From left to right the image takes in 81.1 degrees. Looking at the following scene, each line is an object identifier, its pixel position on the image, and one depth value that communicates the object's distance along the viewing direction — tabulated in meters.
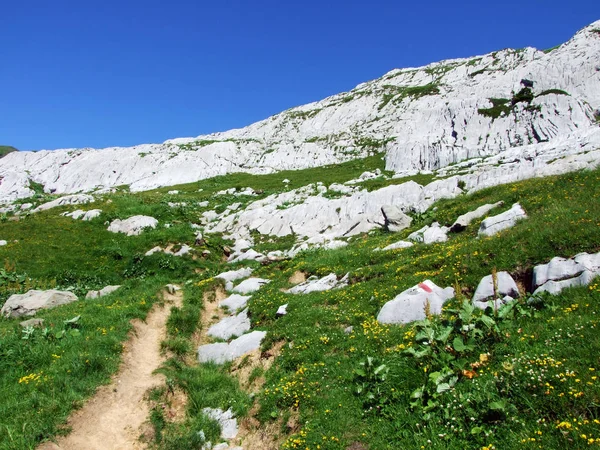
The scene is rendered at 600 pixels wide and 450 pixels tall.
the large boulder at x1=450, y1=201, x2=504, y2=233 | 21.23
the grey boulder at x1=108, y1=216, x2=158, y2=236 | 35.91
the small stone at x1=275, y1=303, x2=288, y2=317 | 16.30
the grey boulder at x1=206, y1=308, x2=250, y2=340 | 16.72
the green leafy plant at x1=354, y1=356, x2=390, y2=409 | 9.20
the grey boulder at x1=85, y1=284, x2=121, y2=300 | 21.75
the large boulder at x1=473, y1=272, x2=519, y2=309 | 11.42
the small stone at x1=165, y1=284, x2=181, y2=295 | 21.76
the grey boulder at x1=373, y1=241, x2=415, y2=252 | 21.20
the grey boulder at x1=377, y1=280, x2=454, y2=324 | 12.48
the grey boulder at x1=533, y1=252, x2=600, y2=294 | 10.25
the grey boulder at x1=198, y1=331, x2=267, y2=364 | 14.65
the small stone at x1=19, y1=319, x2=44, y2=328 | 15.84
